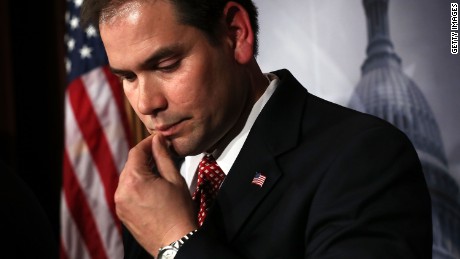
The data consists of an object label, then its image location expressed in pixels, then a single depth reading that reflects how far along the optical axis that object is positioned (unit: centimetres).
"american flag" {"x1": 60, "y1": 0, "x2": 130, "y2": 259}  482
